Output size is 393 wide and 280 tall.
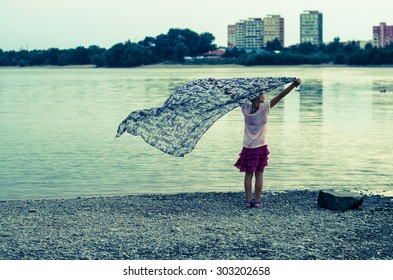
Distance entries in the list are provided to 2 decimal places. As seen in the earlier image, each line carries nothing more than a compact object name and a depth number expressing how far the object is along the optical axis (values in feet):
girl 38.70
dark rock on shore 39.78
